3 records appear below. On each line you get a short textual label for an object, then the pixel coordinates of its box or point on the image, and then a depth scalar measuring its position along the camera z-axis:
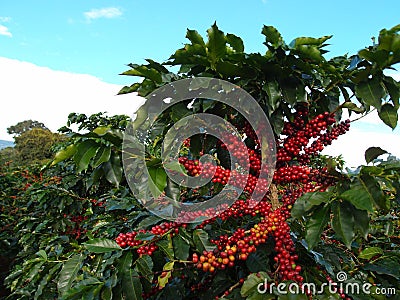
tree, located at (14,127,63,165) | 20.41
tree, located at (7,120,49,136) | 32.75
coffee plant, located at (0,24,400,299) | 1.24
